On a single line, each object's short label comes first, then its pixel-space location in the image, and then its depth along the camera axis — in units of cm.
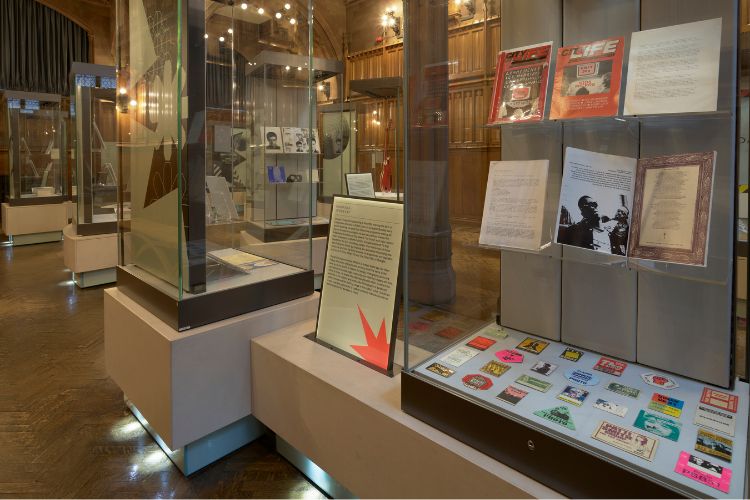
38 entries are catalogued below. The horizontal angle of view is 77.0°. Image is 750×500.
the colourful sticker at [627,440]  103
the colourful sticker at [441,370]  142
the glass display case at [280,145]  274
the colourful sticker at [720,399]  120
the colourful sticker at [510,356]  148
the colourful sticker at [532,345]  155
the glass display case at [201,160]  199
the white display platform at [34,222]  787
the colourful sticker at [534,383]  131
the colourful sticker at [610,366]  139
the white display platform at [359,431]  124
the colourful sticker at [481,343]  159
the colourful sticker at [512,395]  125
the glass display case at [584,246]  110
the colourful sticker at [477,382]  133
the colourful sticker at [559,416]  114
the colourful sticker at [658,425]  109
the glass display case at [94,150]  551
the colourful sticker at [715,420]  111
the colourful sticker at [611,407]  118
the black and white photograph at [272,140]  299
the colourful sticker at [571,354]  148
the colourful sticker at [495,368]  140
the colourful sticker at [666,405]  118
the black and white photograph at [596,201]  125
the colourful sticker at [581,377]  133
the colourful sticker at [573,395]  124
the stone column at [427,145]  140
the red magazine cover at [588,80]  120
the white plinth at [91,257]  530
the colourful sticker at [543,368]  140
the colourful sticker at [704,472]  94
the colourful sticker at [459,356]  149
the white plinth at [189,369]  193
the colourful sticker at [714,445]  102
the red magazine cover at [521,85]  136
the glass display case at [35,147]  827
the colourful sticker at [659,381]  131
